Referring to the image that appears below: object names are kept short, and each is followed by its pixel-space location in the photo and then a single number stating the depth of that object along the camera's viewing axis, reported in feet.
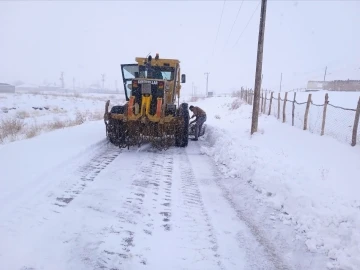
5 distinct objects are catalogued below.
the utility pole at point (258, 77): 41.38
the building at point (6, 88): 255.29
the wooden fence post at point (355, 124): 30.80
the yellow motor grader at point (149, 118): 30.76
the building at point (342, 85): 157.48
